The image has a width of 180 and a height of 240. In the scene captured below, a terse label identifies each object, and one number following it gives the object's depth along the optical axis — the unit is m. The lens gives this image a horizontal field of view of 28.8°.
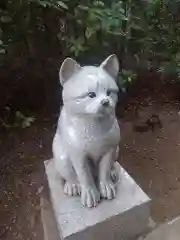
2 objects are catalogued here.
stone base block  1.18
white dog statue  1.00
